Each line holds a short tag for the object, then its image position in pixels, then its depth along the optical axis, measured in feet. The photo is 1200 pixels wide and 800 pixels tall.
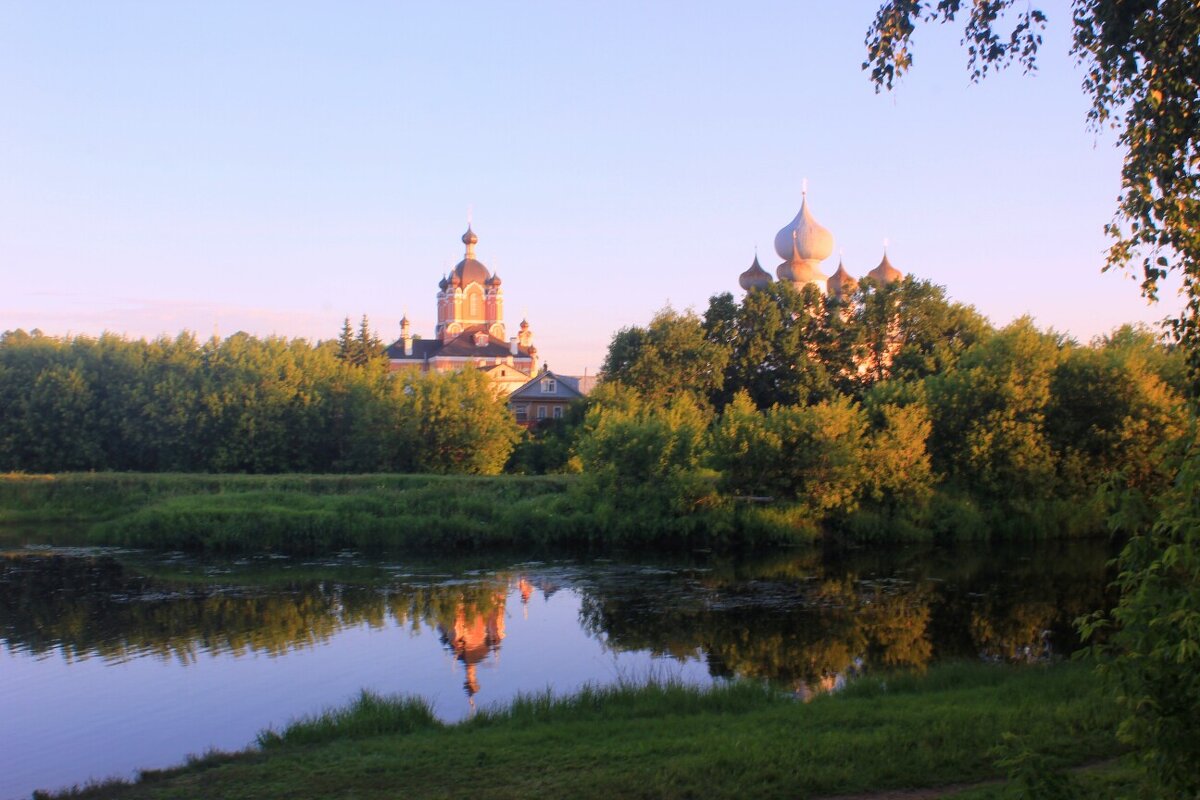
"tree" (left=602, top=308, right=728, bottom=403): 166.40
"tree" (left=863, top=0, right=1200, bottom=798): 18.72
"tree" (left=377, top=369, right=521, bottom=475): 150.51
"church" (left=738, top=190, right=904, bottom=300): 200.34
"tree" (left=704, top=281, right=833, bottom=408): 167.43
